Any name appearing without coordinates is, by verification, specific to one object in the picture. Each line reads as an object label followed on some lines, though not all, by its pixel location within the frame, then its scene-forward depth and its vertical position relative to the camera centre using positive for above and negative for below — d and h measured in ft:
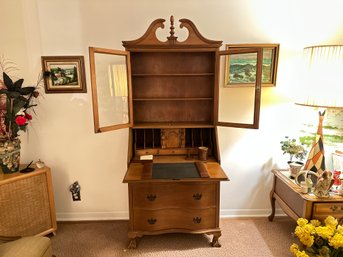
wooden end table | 5.48 -2.76
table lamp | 5.43 +0.28
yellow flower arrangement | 3.05 -1.97
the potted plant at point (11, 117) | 6.07 -0.61
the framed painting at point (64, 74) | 6.85 +0.62
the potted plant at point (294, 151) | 6.69 -1.74
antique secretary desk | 5.92 -0.68
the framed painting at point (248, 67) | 6.84 +0.81
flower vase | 6.14 -1.67
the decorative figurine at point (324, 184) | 5.46 -2.18
